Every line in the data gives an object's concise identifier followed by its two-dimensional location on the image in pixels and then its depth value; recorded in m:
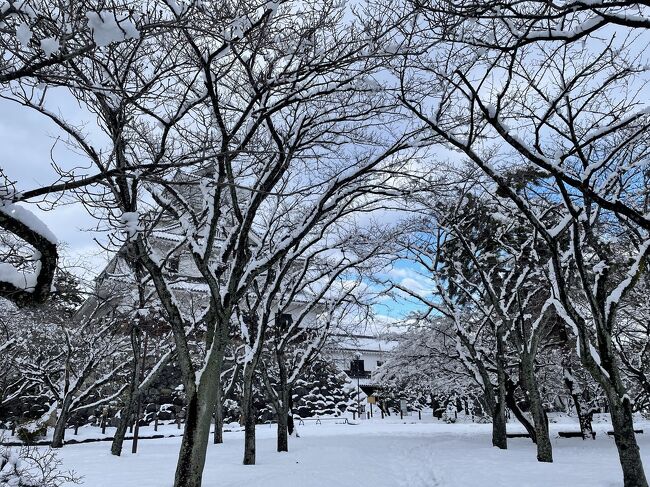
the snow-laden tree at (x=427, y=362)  19.72
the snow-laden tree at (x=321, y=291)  13.08
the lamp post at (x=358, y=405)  31.40
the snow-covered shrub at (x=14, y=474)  5.39
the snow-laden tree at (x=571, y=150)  6.30
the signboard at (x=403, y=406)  37.31
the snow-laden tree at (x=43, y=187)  3.02
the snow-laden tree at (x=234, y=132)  5.96
